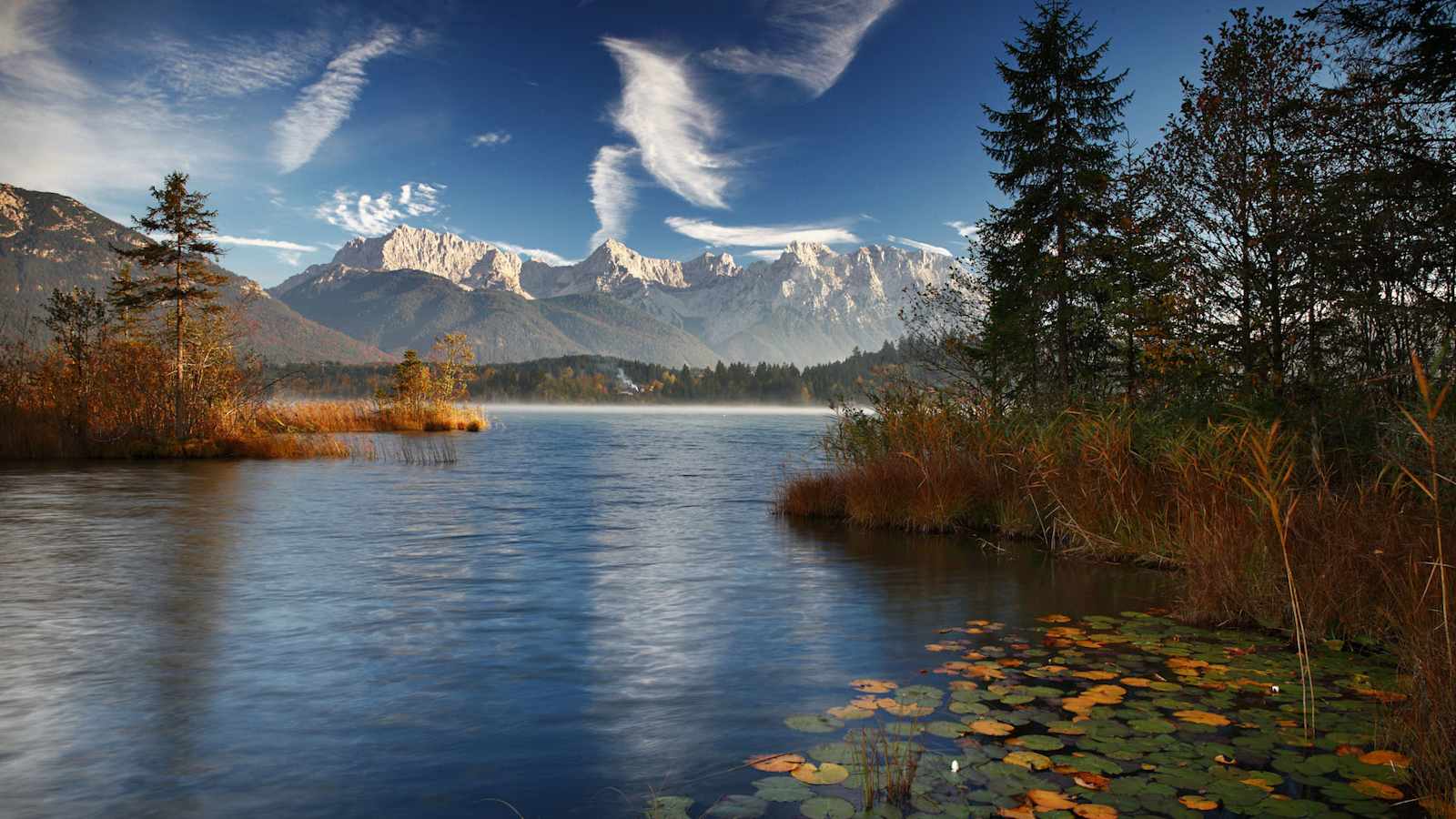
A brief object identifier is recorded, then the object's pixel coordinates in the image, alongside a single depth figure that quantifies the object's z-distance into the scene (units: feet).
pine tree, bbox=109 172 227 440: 99.60
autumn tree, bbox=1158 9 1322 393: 46.01
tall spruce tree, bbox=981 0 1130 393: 78.59
